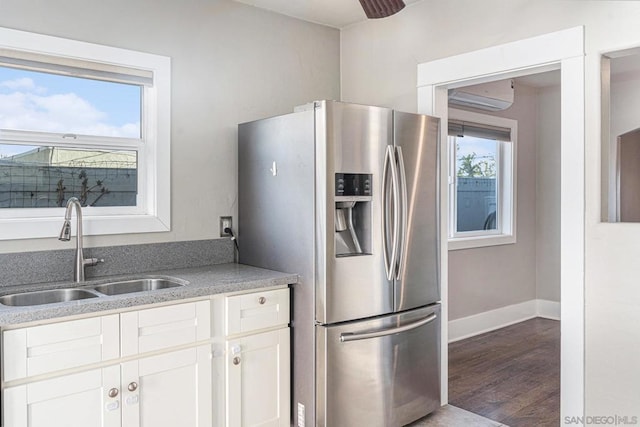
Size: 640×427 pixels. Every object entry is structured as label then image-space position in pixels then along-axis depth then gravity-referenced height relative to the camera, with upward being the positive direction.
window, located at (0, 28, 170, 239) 2.43 +0.42
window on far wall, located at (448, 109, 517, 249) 4.52 +0.34
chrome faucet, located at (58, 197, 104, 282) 2.38 -0.10
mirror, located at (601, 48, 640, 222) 4.30 +0.75
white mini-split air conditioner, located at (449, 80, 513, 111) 4.19 +1.03
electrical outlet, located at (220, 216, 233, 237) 3.06 -0.05
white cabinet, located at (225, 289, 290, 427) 2.40 -0.72
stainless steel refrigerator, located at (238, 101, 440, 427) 2.49 -0.18
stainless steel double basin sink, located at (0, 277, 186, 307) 2.25 -0.37
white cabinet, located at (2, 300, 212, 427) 1.84 -0.63
